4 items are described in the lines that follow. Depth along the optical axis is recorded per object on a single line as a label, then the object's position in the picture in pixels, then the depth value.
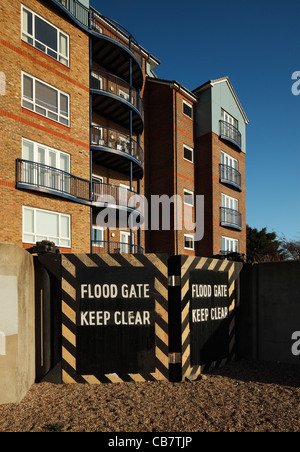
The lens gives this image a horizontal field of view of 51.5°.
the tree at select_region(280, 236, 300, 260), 39.47
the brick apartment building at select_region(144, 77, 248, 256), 22.77
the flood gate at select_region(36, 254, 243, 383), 6.12
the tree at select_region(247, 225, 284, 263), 38.72
